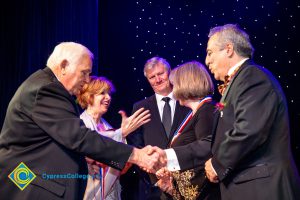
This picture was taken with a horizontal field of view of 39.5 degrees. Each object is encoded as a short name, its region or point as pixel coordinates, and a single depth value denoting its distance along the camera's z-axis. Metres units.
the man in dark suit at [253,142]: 2.17
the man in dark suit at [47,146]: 2.30
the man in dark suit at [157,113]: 3.78
